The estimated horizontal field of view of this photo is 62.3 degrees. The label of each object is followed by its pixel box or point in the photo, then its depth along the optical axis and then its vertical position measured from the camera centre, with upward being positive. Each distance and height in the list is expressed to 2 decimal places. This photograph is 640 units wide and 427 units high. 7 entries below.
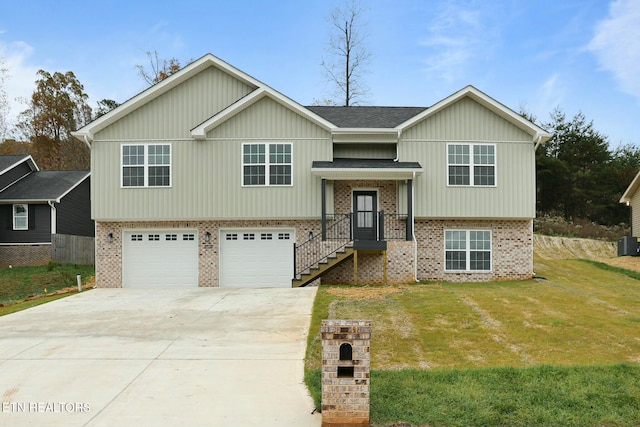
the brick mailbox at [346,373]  6.04 -1.87
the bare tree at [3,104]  45.25 +9.36
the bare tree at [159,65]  35.88 +10.02
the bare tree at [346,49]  34.56 +10.71
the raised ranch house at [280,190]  18.25 +0.76
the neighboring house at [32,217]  27.81 -0.23
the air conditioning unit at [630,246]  25.64 -1.74
